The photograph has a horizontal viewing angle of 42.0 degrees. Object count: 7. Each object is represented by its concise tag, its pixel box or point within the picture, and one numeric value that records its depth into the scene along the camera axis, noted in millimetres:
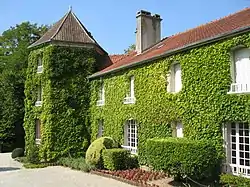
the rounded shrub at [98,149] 19500
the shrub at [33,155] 25188
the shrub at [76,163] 19998
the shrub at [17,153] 29550
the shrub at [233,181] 12305
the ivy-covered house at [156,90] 13555
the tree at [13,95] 36031
